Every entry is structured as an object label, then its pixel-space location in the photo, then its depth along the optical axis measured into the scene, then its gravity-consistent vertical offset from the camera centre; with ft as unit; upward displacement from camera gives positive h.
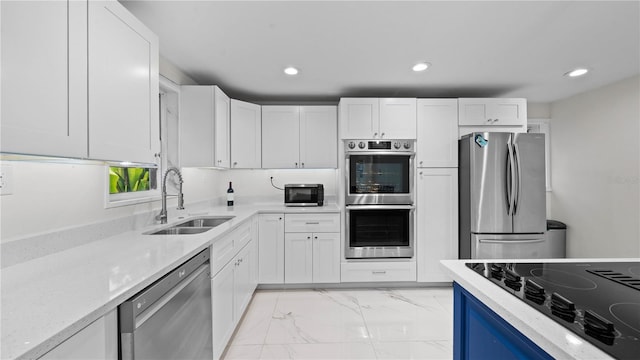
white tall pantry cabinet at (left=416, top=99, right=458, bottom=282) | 10.33 +0.10
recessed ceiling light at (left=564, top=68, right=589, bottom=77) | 8.80 +3.63
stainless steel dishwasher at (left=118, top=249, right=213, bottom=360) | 3.08 -1.94
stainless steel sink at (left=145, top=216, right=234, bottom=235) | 6.79 -1.25
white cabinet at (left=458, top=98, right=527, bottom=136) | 10.28 +2.60
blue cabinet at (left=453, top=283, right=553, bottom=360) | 2.41 -1.64
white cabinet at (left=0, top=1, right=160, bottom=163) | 2.85 +1.33
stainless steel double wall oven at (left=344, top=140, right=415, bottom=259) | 10.19 -0.66
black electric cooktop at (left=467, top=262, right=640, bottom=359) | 1.97 -1.16
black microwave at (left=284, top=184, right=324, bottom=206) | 11.05 -0.55
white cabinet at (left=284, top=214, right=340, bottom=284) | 10.19 -2.60
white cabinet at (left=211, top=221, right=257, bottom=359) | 5.78 -2.71
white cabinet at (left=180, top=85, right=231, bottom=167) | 8.86 +1.85
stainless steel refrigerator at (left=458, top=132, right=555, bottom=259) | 9.37 -0.47
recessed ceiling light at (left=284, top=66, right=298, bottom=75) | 8.50 +3.58
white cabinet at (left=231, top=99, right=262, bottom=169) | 10.30 +1.83
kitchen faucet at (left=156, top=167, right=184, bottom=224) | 6.95 -0.70
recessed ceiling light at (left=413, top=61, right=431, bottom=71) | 8.20 +3.60
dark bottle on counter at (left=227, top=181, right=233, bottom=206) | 11.50 -0.69
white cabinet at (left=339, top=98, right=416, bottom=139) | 10.33 +2.42
